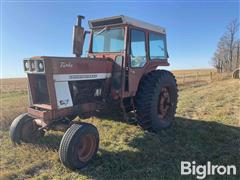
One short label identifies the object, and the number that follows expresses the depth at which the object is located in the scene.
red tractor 3.15
